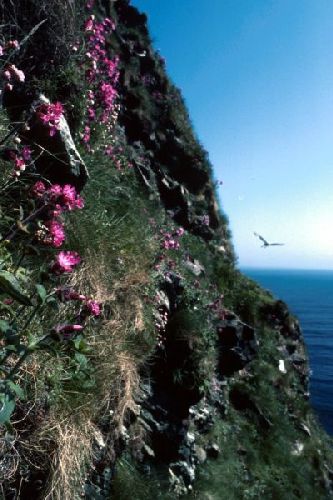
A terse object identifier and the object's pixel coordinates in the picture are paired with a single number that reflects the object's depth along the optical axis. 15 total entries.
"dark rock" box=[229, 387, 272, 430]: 9.20
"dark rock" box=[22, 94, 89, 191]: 4.12
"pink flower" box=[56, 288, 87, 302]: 2.26
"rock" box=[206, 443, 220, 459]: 6.78
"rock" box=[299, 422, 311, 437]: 11.13
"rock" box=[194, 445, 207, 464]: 6.31
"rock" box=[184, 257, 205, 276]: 8.63
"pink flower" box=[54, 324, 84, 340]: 2.12
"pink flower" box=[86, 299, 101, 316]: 2.64
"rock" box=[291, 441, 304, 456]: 9.89
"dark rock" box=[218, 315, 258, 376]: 8.05
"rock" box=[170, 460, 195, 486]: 5.54
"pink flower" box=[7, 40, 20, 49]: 2.67
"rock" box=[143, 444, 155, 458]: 4.96
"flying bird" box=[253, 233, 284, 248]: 7.94
